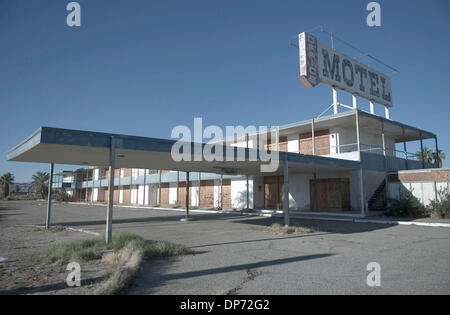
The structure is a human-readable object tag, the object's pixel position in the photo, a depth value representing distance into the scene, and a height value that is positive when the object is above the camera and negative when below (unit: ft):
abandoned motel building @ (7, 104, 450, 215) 32.14 +4.52
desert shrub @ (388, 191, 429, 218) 57.88 -3.38
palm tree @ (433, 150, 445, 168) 180.72 +22.05
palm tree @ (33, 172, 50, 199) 223.30 +7.17
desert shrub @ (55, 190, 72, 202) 181.16 -3.21
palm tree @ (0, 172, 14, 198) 241.55 +8.41
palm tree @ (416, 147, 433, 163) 156.88 +20.07
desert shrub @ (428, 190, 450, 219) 52.29 -2.52
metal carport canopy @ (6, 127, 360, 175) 27.84 +4.57
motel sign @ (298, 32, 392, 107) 62.90 +28.16
